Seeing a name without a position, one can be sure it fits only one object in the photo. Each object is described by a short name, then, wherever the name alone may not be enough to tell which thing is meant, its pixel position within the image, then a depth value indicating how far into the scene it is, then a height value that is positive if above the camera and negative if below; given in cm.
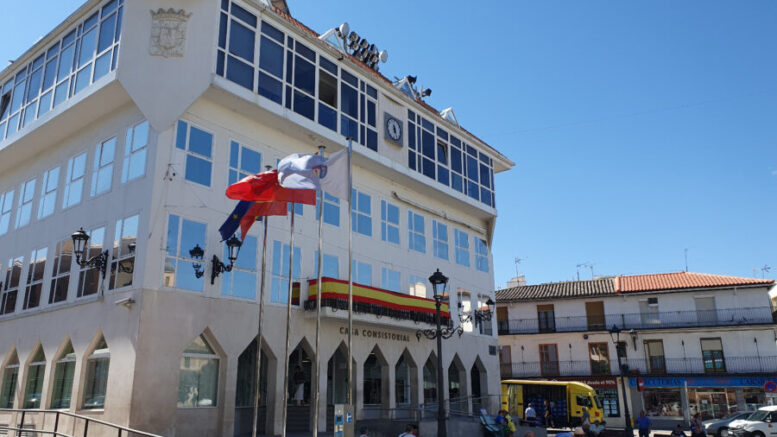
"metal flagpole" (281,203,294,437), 1284 +15
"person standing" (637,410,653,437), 2408 -141
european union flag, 1574 +416
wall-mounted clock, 2733 +1110
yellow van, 3278 -56
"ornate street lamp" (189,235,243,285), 1958 +404
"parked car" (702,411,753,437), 2922 -173
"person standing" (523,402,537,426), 3002 -124
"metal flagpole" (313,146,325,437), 1250 +189
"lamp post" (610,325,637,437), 2435 +175
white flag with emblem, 1423 +485
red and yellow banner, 2220 +345
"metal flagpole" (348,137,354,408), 1442 +169
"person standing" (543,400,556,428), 3312 -144
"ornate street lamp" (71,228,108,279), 1820 +405
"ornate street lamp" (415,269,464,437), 1686 +142
